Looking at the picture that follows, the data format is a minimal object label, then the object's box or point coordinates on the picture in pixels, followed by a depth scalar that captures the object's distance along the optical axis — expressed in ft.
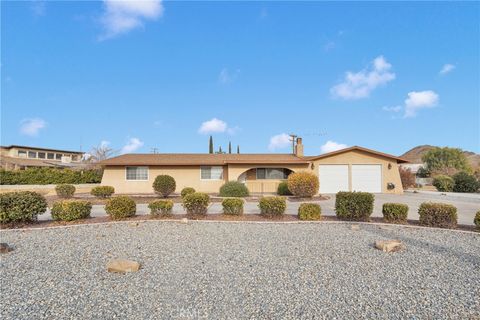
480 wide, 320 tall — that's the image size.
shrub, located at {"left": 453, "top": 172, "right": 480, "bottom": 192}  73.72
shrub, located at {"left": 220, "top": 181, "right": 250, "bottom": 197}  60.80
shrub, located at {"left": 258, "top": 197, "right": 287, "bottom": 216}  34.01
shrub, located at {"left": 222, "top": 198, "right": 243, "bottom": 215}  35.19
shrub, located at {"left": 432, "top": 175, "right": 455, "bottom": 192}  77.61
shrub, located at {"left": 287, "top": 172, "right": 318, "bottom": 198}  56.59
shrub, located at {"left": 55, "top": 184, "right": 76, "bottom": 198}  61.52
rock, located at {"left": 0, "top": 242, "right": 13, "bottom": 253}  21.35
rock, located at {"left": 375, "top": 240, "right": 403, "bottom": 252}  20.72
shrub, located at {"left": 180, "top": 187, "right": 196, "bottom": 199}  55.21
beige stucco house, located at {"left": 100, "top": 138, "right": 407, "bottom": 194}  71.67
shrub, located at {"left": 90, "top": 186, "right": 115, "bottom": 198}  58.49
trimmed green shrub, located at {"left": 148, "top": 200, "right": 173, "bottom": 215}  34.58
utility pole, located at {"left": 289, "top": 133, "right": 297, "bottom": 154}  90.65
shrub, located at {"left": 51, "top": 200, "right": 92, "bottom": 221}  32.35
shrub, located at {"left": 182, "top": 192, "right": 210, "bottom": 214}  34.45
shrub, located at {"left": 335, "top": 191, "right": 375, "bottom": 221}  32.32
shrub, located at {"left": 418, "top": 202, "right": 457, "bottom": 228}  29.01
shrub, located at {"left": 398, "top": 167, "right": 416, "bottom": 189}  84.85
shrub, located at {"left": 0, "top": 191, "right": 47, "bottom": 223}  29.63
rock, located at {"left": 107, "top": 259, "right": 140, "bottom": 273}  16.92
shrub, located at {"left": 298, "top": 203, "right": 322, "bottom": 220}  33.19
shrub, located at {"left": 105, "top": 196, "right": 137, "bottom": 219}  33.42
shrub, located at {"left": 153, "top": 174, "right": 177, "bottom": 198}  58.95
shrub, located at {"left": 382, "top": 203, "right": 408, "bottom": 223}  31.40
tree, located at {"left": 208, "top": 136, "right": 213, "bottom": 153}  132.48
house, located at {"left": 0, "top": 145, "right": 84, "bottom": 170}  129.85
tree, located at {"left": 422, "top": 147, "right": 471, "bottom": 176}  148.66
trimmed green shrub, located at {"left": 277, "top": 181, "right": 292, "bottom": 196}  68.03
